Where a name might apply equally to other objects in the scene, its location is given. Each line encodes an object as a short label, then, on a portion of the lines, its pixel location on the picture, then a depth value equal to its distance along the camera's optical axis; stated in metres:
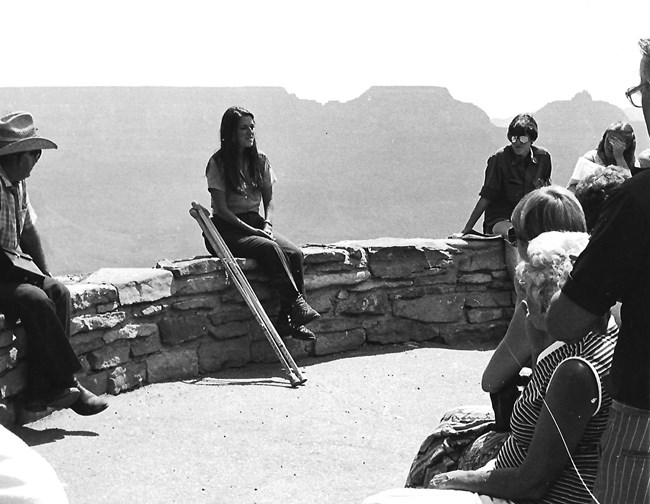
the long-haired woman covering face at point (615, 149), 6.14
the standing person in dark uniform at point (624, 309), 1.74
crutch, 5.80
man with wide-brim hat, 4.54
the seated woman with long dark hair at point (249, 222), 5.95
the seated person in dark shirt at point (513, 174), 6.75
